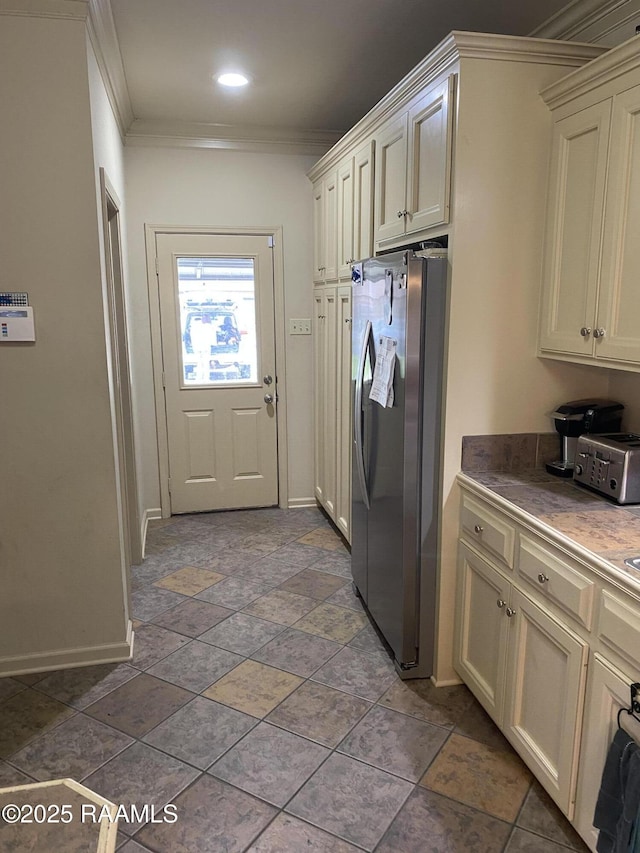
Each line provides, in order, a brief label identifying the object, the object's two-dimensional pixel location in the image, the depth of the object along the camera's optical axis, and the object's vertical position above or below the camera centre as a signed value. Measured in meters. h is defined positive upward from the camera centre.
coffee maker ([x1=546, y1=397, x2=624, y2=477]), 2.24 -0.39
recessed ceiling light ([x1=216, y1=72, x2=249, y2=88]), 3.16 +1.20
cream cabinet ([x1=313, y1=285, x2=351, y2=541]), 3.61 -0.54
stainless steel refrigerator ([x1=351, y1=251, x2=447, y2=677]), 2.24 -0.48
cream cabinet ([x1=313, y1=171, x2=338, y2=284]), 3.71 +0.53
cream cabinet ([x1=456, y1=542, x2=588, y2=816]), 1.70 -1.11
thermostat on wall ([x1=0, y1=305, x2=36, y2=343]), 2.34 -0.03
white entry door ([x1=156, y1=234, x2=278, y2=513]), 4.22 -0.38
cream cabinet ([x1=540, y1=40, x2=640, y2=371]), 1.82 +0.30
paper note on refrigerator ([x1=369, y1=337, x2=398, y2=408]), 2.39 -0.24
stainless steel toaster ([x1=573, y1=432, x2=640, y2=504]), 1.96 -0.50
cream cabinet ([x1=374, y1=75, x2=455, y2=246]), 2.19 +0.57
